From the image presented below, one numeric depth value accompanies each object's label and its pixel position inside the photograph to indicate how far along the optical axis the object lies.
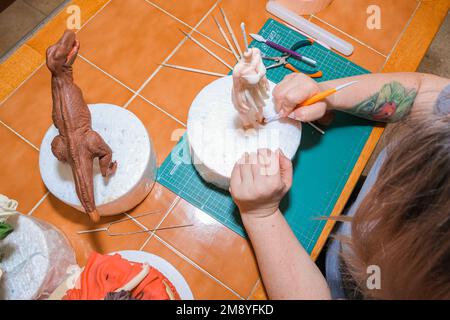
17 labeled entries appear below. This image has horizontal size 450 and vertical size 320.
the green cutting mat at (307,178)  0.90
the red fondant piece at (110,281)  0.67
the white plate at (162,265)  0.80
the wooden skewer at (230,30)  1.02
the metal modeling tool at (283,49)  1.02
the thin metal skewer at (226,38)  1.02
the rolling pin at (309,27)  1.05
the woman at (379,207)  0.59
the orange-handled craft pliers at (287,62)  1.01
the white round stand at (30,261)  0.72
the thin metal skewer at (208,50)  1.03
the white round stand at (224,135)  0.82
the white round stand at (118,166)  0.80
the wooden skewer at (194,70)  1.02
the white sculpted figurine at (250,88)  0.65
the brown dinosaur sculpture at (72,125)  0.65
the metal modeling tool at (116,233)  0.87
